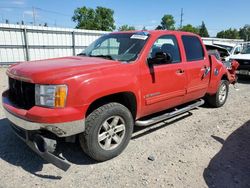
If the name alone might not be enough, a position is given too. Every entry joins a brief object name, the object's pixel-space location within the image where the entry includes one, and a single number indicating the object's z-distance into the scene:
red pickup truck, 2.95
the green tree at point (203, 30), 97.38
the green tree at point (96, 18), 68.75
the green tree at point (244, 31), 106.05
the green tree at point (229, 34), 100.25
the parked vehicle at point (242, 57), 10.82
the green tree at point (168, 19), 83.71
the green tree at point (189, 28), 83.57
